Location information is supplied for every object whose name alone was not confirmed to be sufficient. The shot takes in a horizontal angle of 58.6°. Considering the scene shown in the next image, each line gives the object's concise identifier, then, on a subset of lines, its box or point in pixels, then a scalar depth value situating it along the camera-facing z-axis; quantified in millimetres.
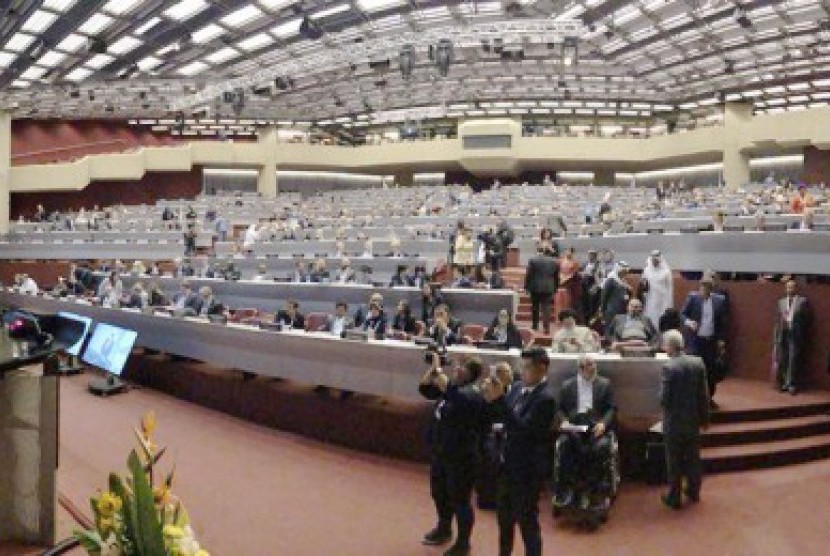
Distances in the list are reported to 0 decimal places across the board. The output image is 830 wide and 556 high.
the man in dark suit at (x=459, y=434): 4676
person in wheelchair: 5402
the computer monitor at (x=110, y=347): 9742
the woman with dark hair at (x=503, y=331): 7476
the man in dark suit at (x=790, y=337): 8258
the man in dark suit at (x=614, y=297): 8852
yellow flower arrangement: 1776
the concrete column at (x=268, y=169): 37500
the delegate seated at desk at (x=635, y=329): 7191
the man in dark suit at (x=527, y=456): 4223
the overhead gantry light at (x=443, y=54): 20328
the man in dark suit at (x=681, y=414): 5641
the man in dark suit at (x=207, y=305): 10695
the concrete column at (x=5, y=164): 27031
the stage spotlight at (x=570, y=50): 20562
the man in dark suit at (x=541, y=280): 9695
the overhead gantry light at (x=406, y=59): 21250
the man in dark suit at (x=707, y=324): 7586
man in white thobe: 8883
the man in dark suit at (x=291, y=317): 9391
